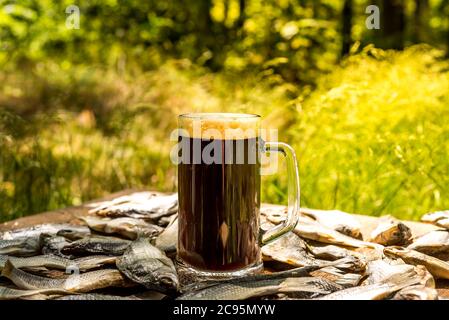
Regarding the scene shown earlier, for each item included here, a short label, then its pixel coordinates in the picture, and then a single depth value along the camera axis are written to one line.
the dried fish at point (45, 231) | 1.66
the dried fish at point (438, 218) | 1.82
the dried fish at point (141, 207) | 1.87
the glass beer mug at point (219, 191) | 1.39
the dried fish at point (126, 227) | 1.71
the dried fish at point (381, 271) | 1.38
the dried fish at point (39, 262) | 1.44
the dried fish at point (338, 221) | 1.76
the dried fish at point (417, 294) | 1.23
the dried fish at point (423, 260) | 1.46
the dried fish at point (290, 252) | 1.49
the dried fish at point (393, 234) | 1.70
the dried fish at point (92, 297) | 1.23
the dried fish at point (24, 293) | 1.26
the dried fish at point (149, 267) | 1.27
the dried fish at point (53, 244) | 1.56
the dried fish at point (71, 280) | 1.32
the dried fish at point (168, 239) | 1.57
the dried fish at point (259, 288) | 1.26
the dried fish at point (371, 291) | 1.23
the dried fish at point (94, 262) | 1.44
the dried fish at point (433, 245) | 1.61
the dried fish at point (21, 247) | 1.57
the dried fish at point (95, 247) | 1.55
